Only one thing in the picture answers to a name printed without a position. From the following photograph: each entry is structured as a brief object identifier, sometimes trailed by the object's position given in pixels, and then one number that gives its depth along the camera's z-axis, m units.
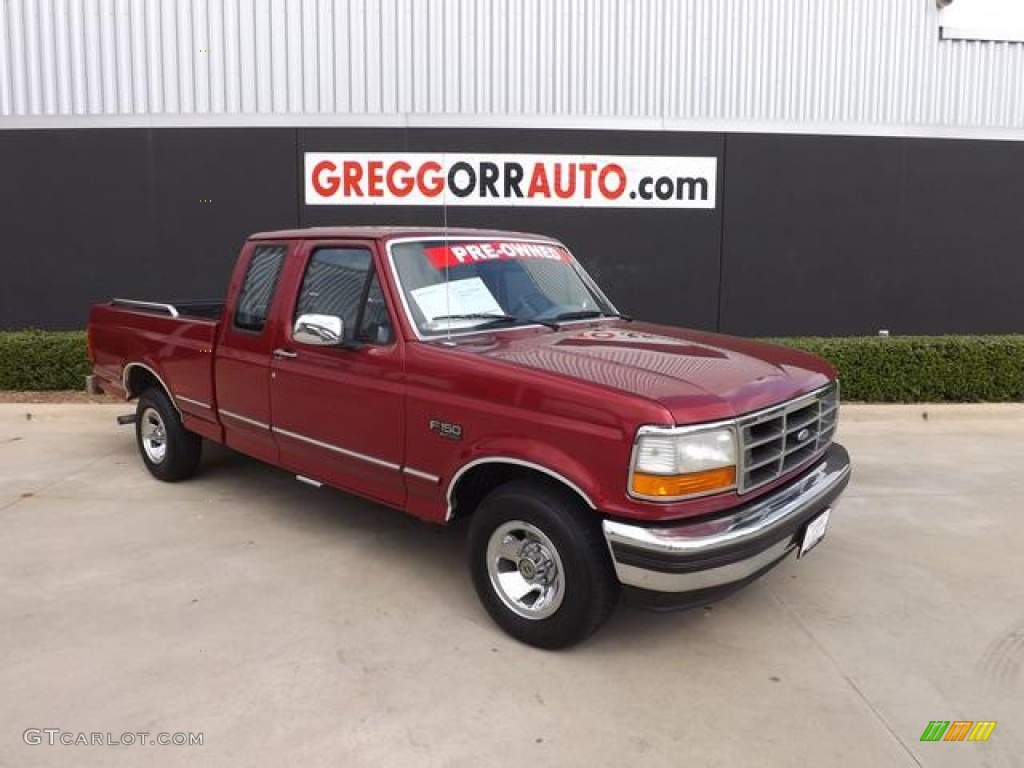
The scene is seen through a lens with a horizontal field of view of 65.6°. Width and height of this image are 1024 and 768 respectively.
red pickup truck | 3.19
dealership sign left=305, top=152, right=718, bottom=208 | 9.75
